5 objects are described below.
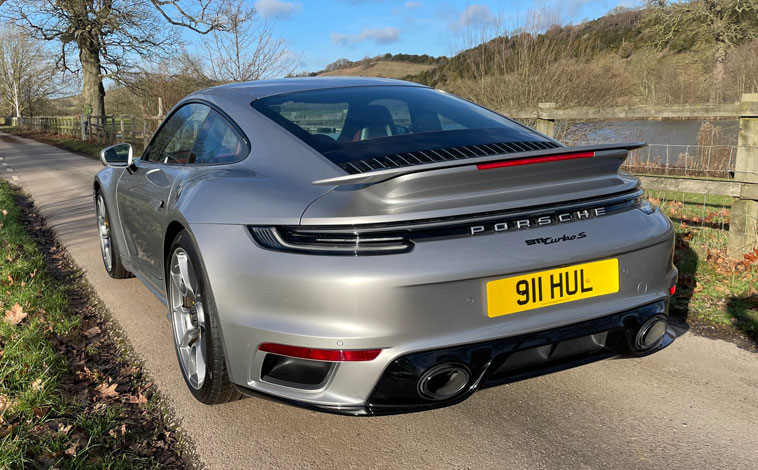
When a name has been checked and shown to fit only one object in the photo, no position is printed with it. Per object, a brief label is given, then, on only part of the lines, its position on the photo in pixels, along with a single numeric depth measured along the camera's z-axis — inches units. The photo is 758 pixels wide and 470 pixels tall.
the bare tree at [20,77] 2268.7
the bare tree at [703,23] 1071.0
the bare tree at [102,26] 865.5
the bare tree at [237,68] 678.5
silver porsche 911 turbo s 73.2
